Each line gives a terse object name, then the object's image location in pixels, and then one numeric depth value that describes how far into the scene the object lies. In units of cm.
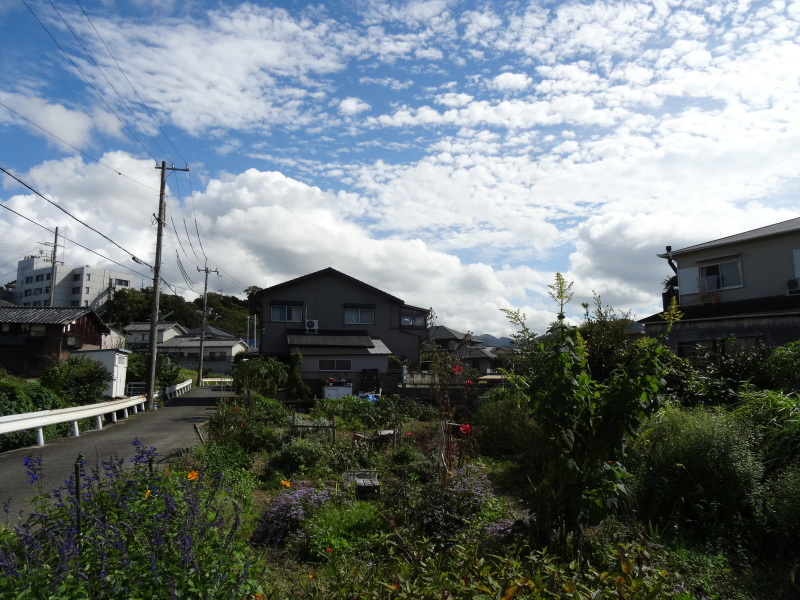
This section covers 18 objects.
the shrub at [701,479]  546
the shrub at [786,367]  853
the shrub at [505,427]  992
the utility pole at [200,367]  4066
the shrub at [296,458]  882
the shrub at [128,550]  309
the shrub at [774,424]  596
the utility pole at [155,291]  2152
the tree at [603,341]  1230
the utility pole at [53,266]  4088
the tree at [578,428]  436
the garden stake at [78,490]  366
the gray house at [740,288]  1560
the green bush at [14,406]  1156
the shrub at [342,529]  516
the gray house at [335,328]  2766
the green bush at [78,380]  1752
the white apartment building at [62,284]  7919
